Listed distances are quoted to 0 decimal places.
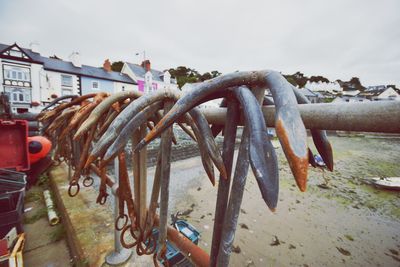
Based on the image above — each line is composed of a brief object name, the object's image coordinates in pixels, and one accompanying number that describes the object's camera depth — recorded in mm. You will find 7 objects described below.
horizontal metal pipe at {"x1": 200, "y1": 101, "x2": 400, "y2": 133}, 506
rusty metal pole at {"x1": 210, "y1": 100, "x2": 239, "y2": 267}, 826
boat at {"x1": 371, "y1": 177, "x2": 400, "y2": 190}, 10781
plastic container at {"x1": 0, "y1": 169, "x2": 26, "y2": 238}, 3023
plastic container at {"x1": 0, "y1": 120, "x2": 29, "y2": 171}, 4328
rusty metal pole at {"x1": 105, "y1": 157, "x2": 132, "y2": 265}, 2299
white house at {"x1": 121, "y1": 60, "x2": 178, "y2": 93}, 37797
